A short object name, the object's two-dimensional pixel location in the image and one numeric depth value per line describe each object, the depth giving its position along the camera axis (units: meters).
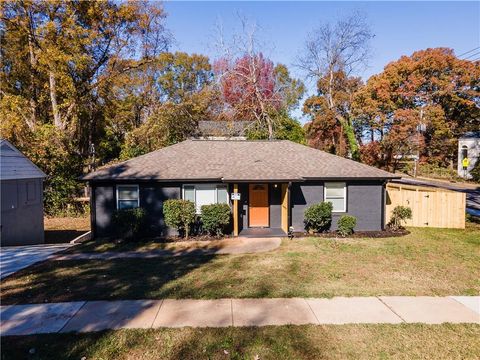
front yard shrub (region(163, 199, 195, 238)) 13.30
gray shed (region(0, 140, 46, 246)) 13.55
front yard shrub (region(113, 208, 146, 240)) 12.91
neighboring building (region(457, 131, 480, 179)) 35.19
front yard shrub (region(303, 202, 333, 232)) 13.76
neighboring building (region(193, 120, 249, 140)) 29.39
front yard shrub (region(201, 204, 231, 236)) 13.40
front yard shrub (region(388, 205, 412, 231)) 15.05
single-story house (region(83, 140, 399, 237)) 13.95
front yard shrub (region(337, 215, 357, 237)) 13.78
